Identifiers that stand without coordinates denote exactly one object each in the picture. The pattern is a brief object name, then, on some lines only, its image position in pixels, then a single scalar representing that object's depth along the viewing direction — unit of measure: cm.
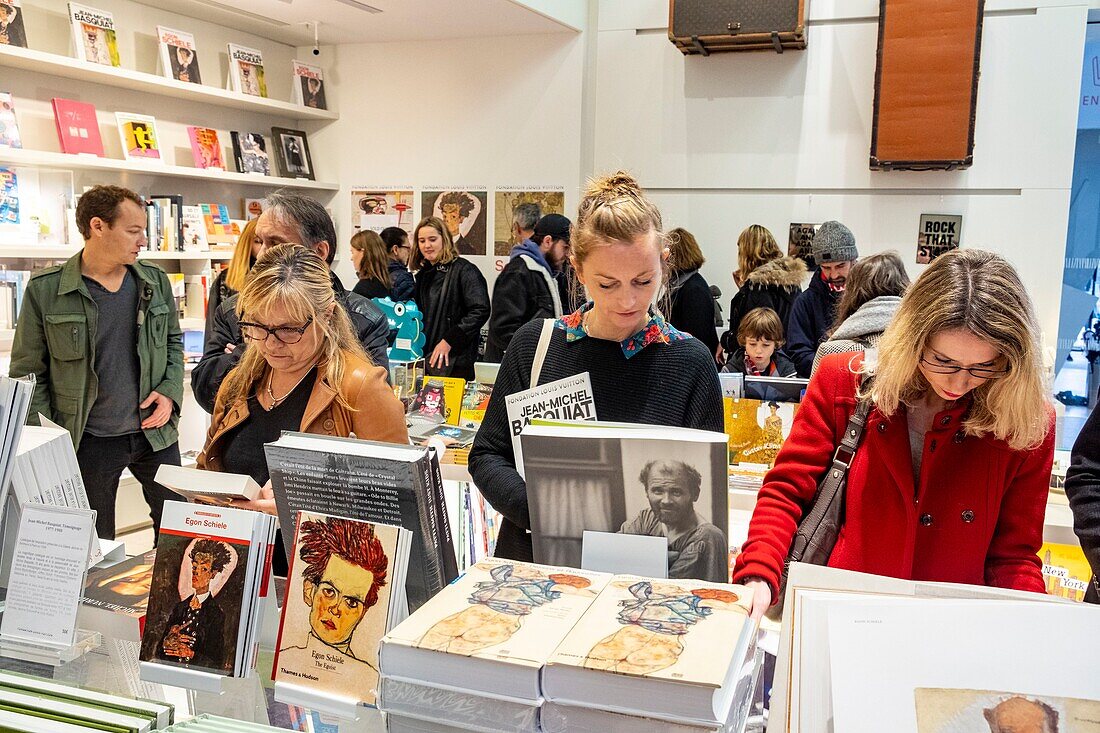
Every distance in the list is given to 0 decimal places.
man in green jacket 349
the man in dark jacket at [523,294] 488
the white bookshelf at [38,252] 468
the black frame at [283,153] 690
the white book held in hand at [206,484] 135
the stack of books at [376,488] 116
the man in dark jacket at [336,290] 264
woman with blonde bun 164
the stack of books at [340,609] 109
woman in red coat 144
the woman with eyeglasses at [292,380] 189
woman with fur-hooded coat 504
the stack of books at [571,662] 88
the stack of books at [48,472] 146
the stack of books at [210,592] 117
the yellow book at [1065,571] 227
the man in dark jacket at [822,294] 439
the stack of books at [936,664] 83
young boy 399
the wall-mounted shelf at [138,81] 478
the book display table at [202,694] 108
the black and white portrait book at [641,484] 117
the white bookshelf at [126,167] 472
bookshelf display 488
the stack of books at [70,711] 102
